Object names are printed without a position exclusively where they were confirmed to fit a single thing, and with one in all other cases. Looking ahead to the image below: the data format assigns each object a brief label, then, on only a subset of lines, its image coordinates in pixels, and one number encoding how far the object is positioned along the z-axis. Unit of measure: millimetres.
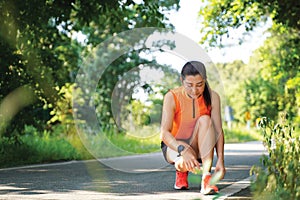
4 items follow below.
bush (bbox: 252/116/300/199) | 3893
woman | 5887
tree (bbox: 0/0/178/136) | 11250
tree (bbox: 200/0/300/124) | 14641
